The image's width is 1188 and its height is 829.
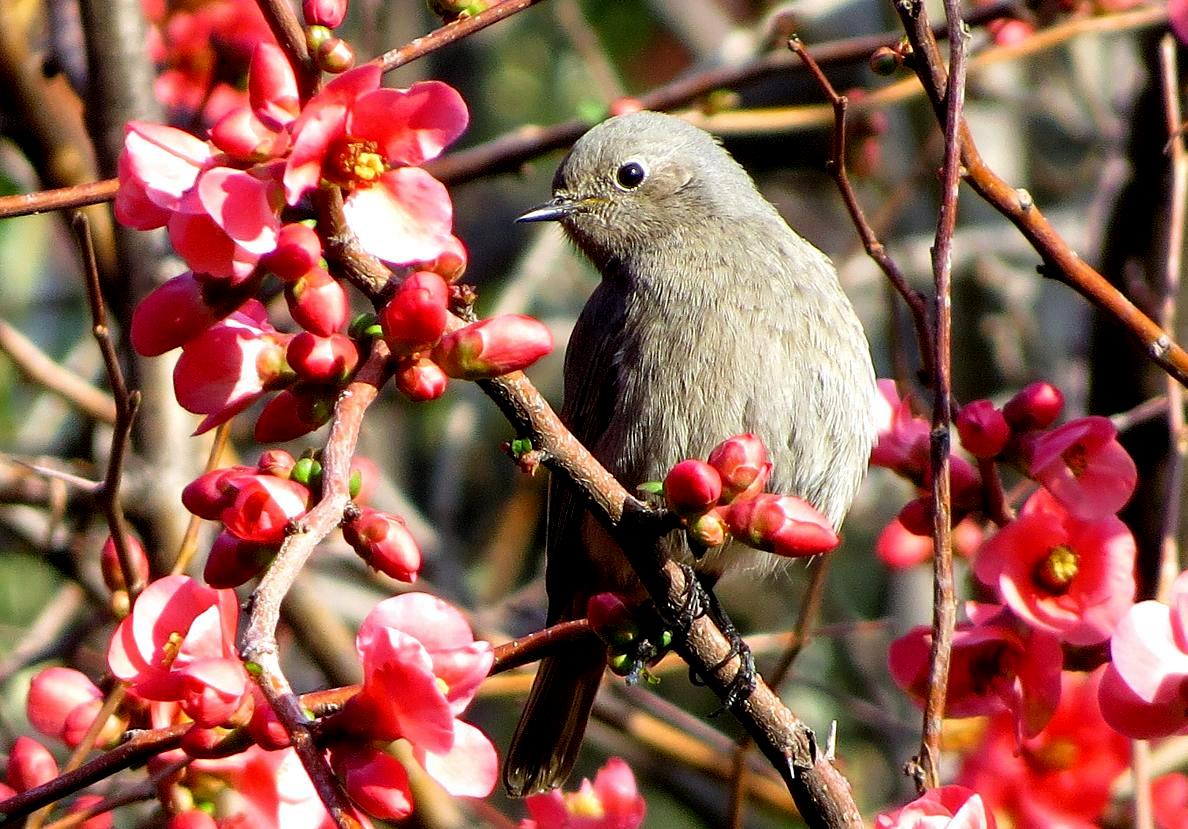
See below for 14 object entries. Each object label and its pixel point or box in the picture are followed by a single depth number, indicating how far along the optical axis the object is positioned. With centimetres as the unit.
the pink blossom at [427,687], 367
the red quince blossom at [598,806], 555
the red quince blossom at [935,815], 414
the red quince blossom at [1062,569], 523
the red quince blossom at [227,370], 415
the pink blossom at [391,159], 407
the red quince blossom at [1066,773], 736
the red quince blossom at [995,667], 521
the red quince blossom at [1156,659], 460
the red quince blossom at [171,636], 369
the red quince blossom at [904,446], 588
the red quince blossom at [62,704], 506
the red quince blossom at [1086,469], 521
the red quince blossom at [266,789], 486
